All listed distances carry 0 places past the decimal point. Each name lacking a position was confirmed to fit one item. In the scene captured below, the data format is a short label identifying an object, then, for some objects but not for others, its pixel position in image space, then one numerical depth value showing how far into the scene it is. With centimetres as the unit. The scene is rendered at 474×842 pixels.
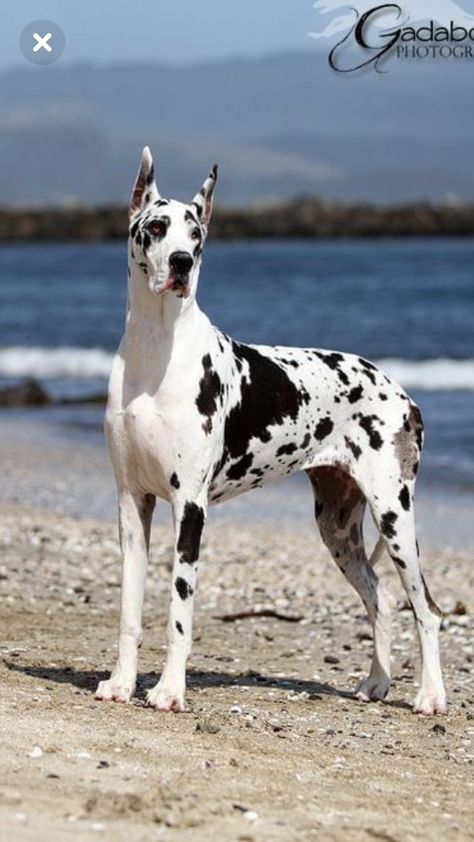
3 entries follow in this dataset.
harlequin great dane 1486
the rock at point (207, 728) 1392
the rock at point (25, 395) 4848
